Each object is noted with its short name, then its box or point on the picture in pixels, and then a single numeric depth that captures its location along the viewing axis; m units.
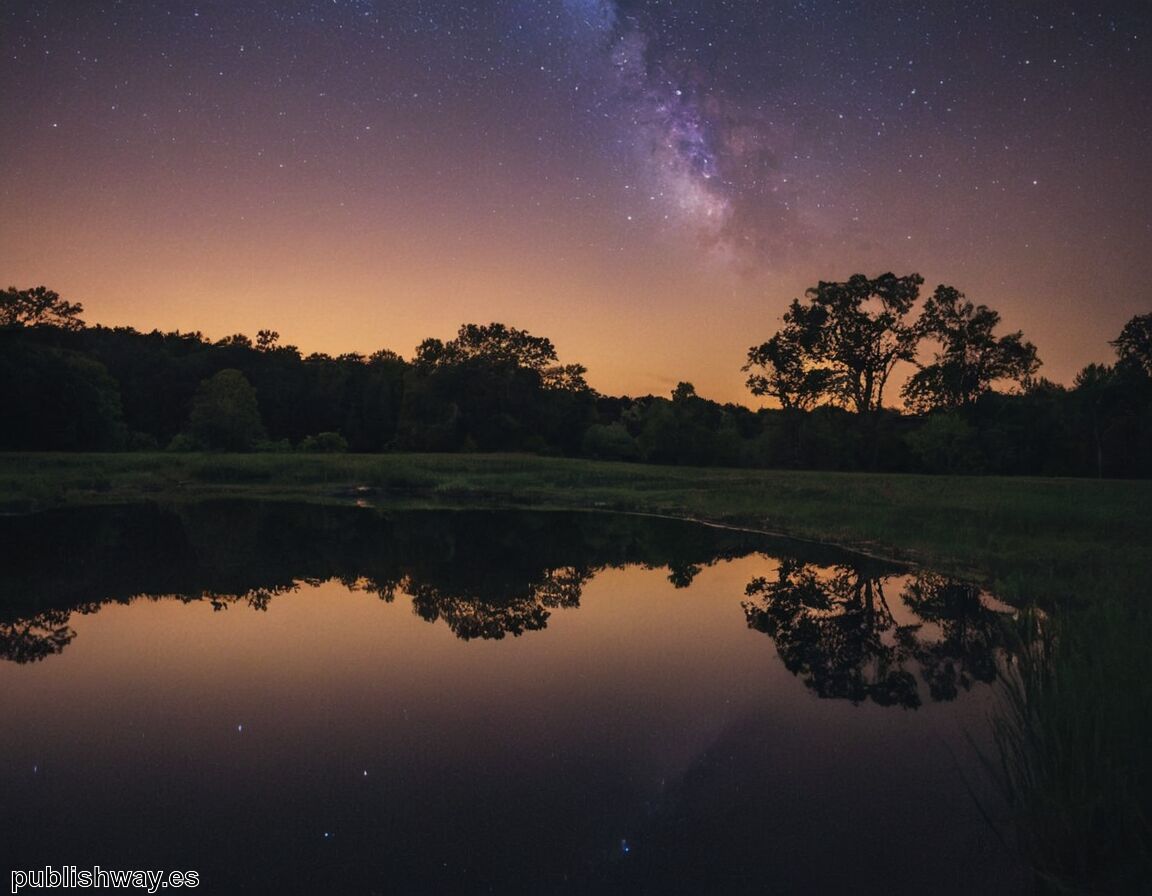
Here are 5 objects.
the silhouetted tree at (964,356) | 55.59
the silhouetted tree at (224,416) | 74.56
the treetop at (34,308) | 70.38
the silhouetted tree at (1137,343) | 38.72
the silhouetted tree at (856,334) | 54.62
